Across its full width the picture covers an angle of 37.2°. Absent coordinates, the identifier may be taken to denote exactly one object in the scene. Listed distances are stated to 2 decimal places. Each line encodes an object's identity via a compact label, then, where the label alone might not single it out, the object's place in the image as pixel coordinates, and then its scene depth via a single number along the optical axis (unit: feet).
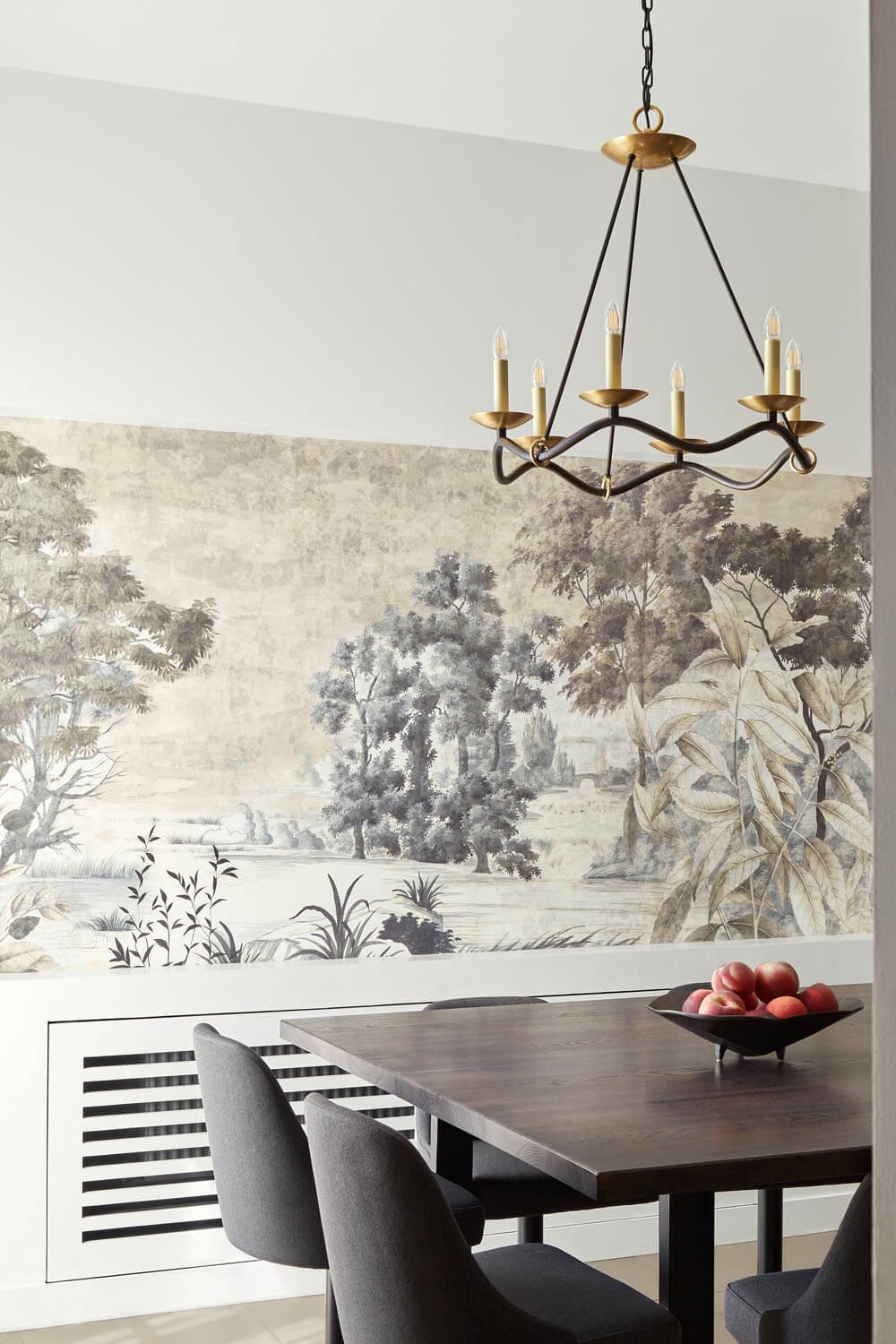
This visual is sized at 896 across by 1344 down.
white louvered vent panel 11.18
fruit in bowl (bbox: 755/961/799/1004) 7.84
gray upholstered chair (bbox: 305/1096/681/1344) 5.63
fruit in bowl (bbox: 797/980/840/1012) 7.74
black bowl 7.49
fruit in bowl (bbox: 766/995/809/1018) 7.60
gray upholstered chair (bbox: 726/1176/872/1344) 6.17
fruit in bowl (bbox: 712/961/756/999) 7.82
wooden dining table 5.63
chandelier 7.42
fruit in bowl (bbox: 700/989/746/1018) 7.61
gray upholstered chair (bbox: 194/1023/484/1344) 7.42
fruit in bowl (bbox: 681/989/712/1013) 7.77
